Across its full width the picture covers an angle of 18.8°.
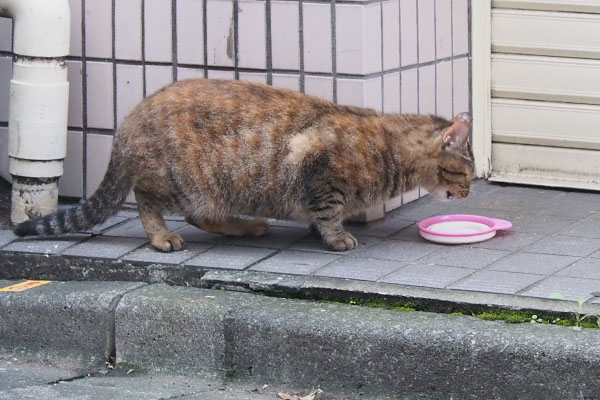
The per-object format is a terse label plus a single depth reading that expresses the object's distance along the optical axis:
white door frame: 9.13
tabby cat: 7.66
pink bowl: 7.66
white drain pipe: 7.99
